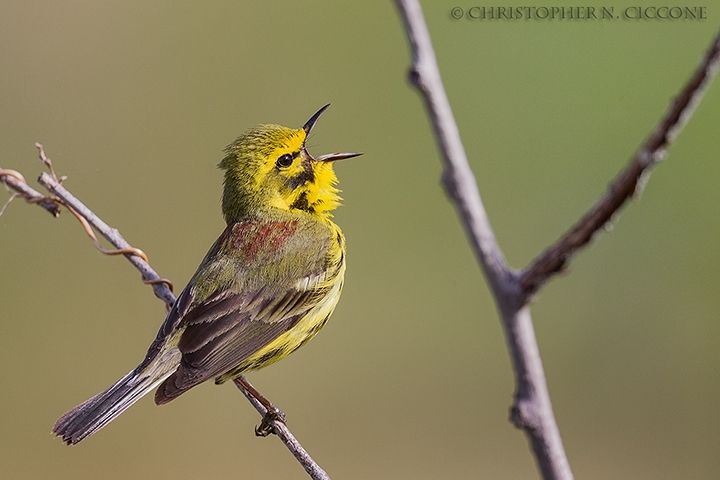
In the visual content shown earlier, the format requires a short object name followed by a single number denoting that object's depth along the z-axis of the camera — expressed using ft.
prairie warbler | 19.79
